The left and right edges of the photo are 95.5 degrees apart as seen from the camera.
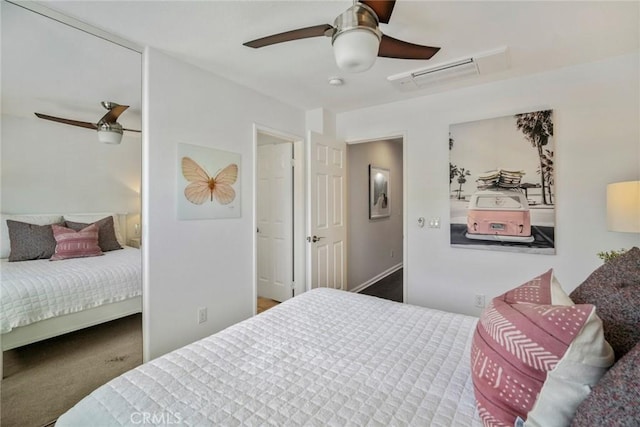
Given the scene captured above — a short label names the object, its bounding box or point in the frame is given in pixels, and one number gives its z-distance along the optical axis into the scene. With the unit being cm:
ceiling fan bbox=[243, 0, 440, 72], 137
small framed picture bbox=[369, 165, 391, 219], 466
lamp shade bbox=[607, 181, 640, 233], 179
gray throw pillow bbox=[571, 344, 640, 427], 53
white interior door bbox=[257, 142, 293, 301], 368
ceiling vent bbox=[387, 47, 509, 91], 228
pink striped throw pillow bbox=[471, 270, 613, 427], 67
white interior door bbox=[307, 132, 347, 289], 321
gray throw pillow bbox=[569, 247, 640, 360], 77
